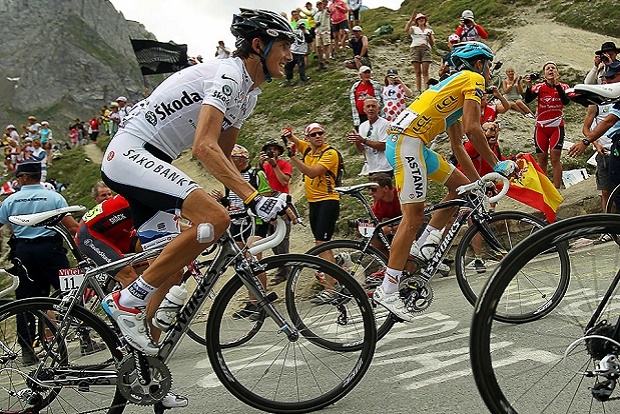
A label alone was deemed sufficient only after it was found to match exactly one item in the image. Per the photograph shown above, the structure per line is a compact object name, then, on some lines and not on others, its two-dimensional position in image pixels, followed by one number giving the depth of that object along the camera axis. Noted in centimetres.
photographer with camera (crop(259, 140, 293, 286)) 807
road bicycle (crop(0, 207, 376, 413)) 366
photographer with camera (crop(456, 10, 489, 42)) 1441
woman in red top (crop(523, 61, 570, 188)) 1026
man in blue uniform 692
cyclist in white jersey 349
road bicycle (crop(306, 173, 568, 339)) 518
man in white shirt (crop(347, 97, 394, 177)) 863
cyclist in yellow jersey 506
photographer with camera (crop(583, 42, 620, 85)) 933
